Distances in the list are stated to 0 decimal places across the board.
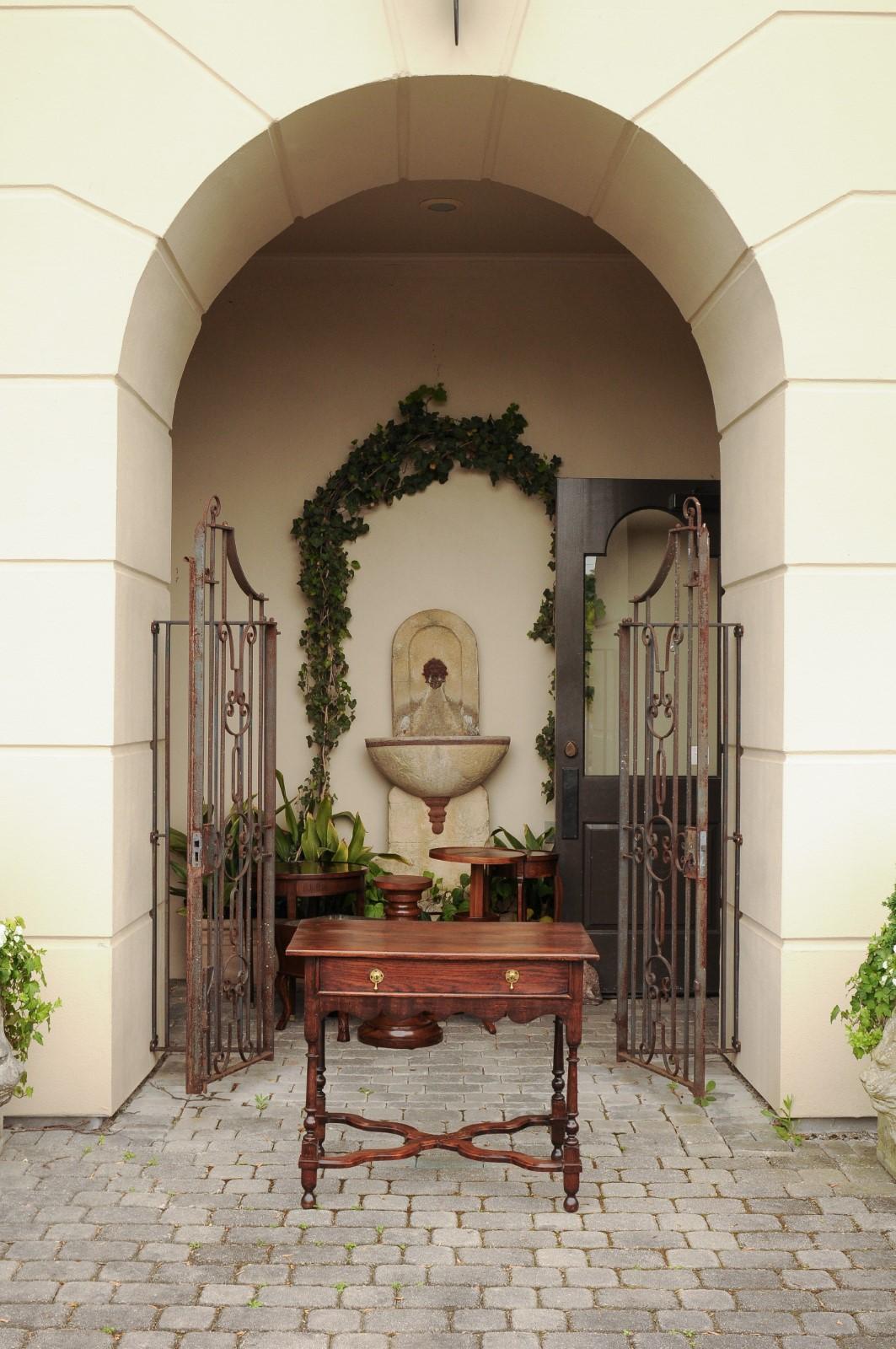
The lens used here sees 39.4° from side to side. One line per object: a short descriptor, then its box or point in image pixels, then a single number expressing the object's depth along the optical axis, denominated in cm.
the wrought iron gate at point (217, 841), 421
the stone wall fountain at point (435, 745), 632
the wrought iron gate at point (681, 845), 423
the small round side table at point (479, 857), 552
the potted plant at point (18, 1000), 367
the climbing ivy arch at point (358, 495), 665
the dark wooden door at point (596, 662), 595
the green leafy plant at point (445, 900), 648
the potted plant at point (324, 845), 628
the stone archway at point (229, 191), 405
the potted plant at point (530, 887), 629
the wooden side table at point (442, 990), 341
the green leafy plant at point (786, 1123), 398
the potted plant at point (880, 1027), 364
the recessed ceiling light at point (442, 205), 595
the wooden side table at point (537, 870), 562
